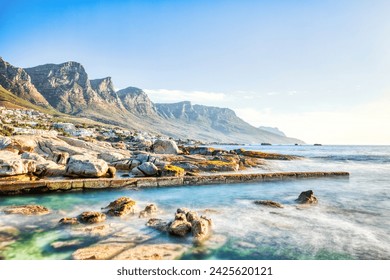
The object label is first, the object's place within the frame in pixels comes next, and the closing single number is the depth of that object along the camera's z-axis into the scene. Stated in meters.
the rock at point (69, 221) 9.84
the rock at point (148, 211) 11.05
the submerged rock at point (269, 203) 13.23
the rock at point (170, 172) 20.33
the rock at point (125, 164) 23.81
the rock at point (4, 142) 21.53
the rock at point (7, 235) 8.14
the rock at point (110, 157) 25.09
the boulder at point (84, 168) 17.75
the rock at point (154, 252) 6.97
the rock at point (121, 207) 10.96
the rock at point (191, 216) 9.51
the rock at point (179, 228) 8.59
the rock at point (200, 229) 8.43
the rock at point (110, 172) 18.78
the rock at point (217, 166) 25.59
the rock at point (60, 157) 21.64
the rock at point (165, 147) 38.34
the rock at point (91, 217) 9.94
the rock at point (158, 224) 9.13
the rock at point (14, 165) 15.49
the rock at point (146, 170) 20.42
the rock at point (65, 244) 7.76
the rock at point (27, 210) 11.19
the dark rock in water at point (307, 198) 14.17
